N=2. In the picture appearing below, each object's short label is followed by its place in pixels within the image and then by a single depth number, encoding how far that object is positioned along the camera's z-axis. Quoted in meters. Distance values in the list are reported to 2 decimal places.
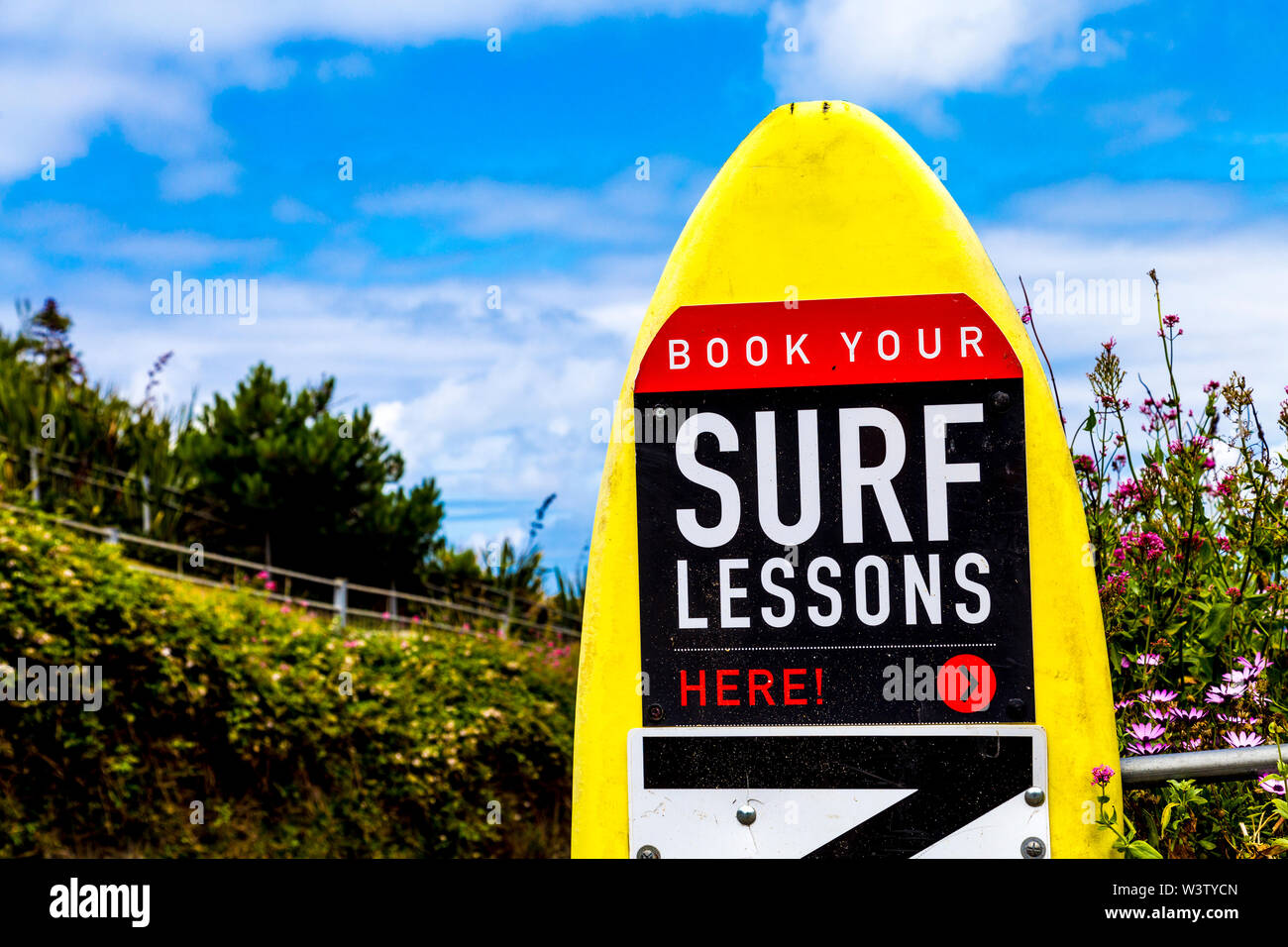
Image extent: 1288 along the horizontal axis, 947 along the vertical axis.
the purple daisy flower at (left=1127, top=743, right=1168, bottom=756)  2.84
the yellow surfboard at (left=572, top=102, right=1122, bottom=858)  2.35
